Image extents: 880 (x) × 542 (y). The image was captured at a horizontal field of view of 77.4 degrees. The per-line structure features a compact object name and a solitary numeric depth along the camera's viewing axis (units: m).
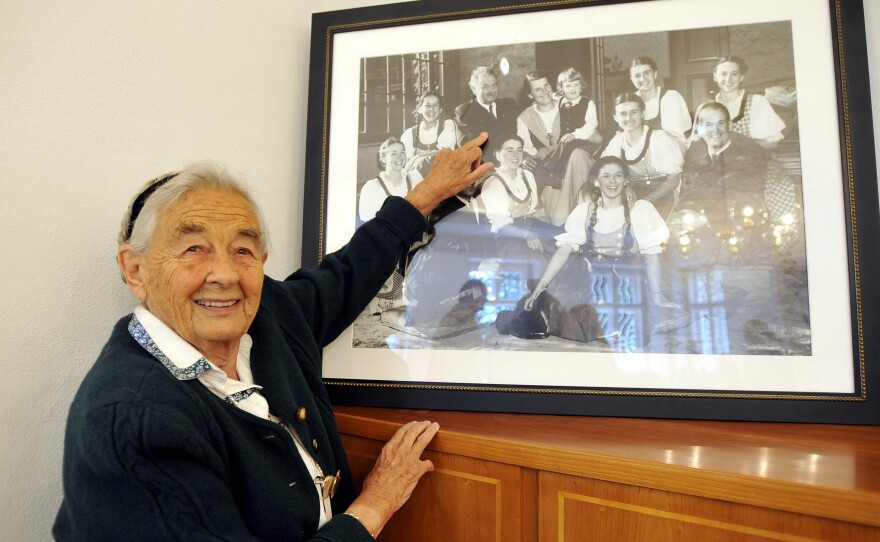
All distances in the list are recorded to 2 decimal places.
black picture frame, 1.14
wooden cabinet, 0.87
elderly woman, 0.81
